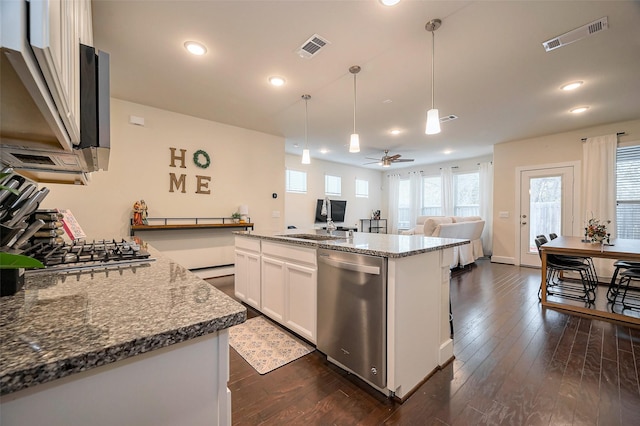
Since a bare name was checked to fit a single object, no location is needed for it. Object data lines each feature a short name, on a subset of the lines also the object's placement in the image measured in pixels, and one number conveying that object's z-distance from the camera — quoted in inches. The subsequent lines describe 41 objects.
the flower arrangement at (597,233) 120.3
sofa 187.0
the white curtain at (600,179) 170.1
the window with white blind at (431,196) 309.0
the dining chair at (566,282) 126.6
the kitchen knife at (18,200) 32.3
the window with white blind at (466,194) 281.7
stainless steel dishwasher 62.5
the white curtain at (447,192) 294.3
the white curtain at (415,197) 323.3
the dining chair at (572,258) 138.1
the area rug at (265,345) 78.3
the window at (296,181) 275.1
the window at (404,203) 339.0
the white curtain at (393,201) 347.6
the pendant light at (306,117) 134.9
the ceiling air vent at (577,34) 82.4
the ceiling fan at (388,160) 221.8
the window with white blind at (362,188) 343.9
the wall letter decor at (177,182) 157.8
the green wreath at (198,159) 165.6
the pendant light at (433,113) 82.2
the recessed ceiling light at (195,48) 93.2
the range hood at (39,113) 17.8
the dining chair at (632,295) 109.7
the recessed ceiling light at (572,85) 120.0
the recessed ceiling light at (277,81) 117.4
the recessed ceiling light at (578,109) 148.2
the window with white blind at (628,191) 166.9
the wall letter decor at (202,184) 168.1
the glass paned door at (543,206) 192.7
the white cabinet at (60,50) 18.4
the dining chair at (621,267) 117.2
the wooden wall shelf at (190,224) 144.2
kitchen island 61.9
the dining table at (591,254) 104.4
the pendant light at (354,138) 107.7
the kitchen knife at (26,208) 32.5
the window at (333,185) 307.4
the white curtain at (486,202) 266.8
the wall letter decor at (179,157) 157.5
